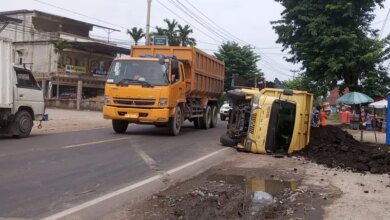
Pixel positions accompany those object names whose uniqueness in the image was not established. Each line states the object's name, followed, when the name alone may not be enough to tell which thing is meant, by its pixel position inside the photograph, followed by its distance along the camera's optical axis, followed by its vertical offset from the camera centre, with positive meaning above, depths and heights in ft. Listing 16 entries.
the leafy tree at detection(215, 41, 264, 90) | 167.02 +14.14
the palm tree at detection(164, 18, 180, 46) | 183.11 +24.86
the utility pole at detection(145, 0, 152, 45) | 96.78 +13.34
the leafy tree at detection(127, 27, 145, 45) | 197.88 +24.93
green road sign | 90.09 +10.50
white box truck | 44.80 -1.09
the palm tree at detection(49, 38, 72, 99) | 170.30 +15.11
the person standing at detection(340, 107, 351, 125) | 103.81 -2.46
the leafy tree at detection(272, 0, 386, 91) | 81.35 +11.93
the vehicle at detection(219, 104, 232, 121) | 106.90 -3.00
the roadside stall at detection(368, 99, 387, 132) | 94.79 -2.58
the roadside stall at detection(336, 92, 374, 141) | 79.51 +1.37
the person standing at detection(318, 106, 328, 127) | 71.56 -1.91
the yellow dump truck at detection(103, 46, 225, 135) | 50.67 +0.55
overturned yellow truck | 41.47 -1.70
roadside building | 175.42 +13.70
